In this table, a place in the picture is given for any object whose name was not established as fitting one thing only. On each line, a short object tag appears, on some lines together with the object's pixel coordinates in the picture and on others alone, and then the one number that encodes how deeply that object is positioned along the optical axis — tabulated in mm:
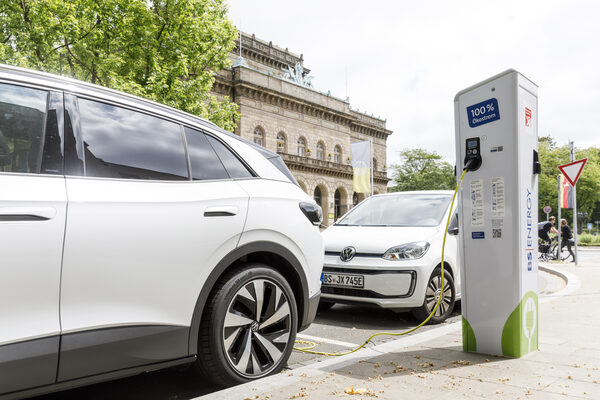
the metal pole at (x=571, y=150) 20566
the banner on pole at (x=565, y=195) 17831
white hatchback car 5750
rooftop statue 46844
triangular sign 12867
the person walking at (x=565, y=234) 18981
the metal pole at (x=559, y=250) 18556
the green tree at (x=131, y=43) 15547
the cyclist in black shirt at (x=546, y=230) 19316
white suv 2287
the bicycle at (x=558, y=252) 18766
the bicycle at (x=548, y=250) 19234
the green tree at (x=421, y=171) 62500
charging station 3891
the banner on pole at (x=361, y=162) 34531
